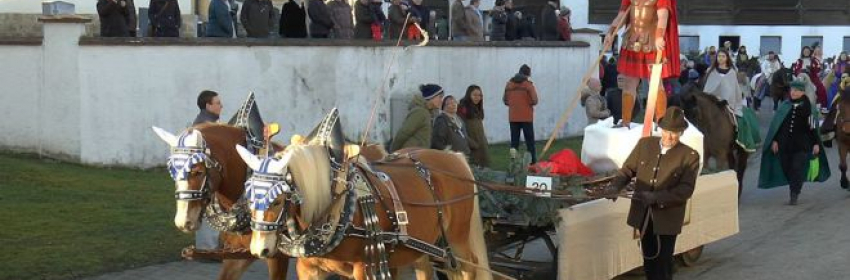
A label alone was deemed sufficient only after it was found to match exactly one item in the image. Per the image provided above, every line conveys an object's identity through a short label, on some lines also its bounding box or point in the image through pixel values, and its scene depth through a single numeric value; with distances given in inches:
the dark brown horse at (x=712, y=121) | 633.6
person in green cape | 669.3
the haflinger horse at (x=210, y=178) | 301.0
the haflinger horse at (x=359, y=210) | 277.1
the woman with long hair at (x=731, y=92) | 675.4
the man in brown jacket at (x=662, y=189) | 373.1
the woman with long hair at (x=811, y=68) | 1159.9
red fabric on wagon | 432.6
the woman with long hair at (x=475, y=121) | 596.4
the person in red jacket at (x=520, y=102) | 788.0
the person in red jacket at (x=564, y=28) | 1032.8
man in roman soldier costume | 498.9
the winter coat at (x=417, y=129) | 518.3
